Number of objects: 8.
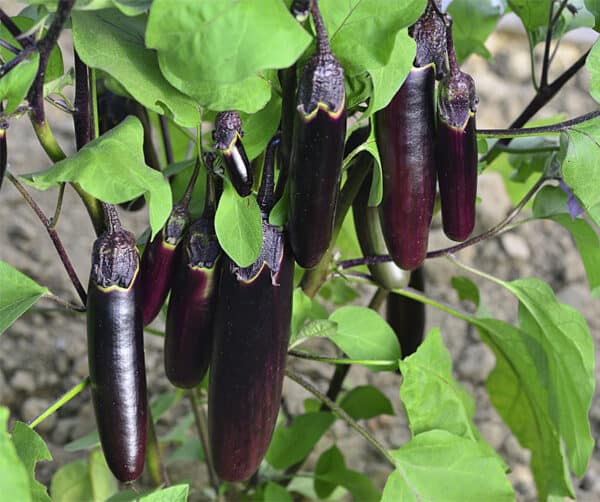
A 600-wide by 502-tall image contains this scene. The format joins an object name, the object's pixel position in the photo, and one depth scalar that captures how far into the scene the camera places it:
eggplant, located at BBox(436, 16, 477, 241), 0.95
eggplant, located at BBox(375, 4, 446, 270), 0.94
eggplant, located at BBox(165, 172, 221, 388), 0.98
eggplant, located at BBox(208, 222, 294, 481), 0.96
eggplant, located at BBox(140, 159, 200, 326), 0.98
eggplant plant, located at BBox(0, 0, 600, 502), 0.88
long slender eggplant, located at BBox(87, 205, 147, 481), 0.95
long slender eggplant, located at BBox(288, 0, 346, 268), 0.88
